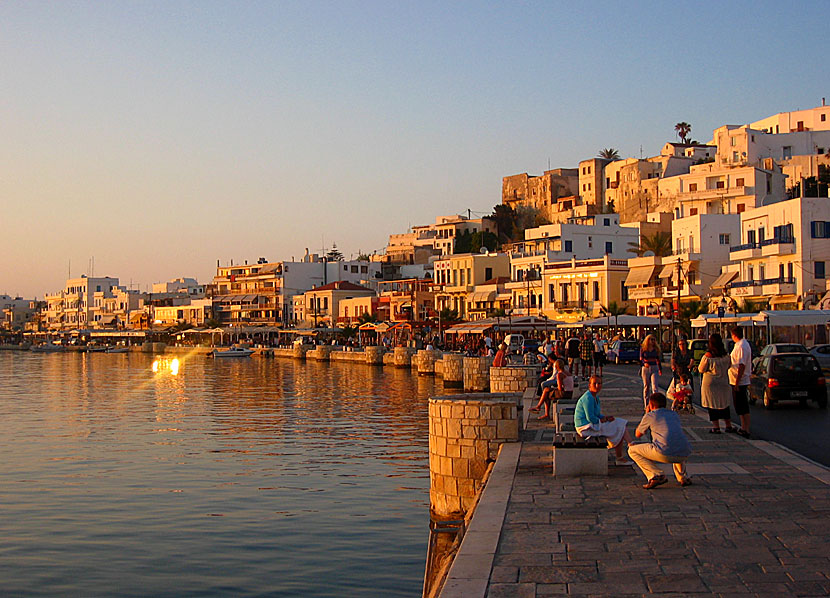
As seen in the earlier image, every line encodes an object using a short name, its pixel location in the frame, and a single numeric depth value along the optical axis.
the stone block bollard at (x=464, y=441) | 14.61
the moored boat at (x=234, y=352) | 107.19
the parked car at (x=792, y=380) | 22.17
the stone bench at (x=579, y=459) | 12.19
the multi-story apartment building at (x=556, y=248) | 81.25
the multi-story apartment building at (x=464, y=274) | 91.50
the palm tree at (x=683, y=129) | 119.00
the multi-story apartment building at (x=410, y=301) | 97.69
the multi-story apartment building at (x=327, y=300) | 116.31
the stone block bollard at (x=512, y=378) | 29.52
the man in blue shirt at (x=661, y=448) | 11.18
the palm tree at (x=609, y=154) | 125.18
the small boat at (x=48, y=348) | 154.15
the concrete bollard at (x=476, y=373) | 43.94
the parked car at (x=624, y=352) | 47.12
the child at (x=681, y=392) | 19.78
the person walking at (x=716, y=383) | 16.31
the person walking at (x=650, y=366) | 20.94
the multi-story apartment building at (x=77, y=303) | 185.00
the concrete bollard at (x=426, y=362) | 60.03
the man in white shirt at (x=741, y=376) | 16.16
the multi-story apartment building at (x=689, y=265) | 65.06
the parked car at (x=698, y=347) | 34.41
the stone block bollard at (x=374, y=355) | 75.50
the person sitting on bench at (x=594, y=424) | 12.75
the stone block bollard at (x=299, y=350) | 95.69
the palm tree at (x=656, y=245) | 74.50
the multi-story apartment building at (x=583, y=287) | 71.12
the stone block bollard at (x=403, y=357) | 69.56
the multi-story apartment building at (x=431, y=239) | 124.06
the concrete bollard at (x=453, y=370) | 51.06
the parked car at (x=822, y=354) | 33.28
